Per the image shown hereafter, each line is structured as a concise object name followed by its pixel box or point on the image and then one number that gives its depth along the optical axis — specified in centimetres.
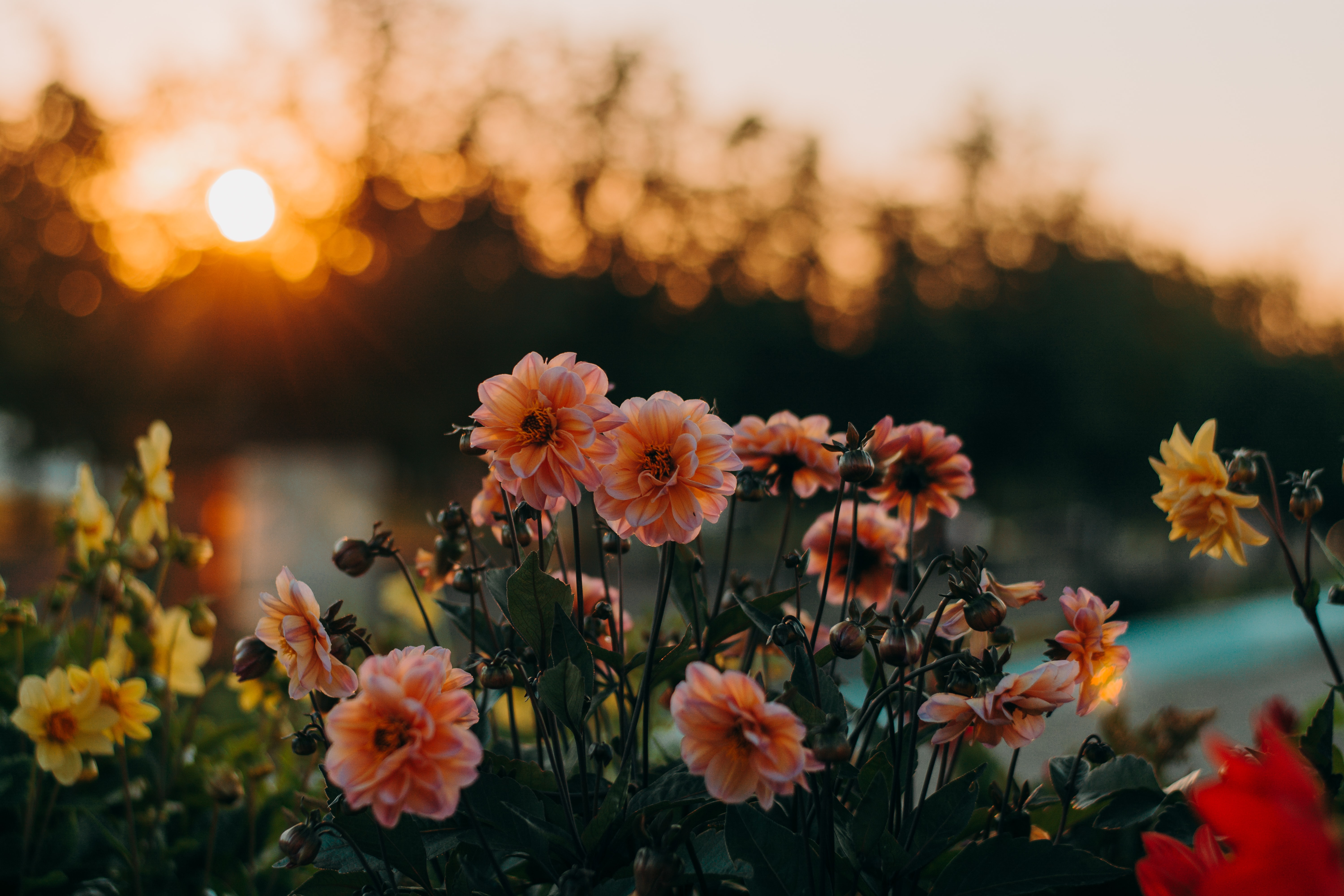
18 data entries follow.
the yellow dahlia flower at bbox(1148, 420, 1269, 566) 127
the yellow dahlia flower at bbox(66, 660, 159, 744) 165
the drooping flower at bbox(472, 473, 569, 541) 140
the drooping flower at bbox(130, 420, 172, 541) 198
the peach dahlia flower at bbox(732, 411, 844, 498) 138
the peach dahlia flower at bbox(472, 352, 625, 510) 102
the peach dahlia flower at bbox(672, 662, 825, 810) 83
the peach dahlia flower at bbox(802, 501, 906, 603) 149
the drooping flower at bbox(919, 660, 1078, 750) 98
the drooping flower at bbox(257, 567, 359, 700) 100
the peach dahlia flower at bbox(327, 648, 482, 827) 80
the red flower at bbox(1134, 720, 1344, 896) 45
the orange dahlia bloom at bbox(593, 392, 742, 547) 102
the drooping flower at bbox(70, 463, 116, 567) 209
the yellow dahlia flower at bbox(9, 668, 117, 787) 158
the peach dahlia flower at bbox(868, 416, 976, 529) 139
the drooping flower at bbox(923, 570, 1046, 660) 112
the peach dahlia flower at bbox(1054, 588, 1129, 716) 113
